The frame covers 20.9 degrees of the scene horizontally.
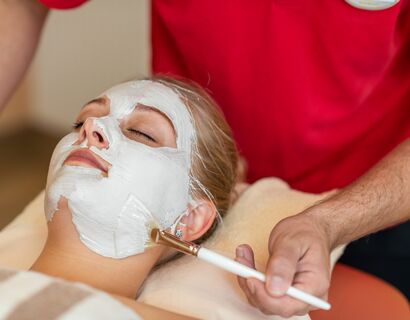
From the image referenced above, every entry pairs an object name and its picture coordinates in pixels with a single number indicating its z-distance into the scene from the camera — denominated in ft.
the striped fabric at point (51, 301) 3.08
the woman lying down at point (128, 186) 3.50
